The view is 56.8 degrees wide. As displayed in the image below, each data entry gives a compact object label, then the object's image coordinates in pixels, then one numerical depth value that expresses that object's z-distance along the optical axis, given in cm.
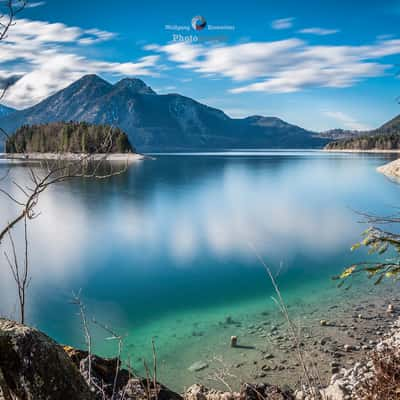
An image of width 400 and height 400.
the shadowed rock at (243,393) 515
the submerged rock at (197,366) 716
